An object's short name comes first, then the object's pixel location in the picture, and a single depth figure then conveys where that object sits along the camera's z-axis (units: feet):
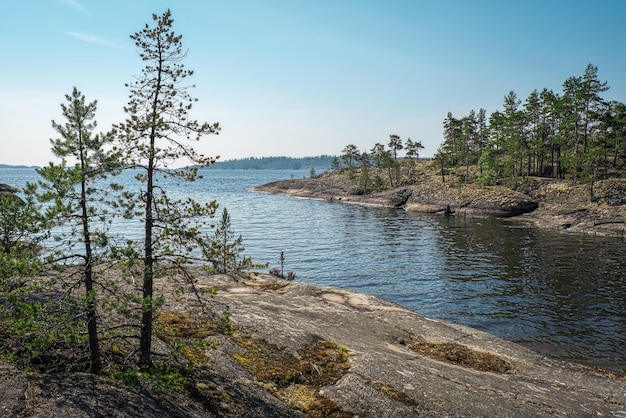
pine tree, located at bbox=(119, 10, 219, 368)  29.94
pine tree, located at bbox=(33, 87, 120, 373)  26.14
